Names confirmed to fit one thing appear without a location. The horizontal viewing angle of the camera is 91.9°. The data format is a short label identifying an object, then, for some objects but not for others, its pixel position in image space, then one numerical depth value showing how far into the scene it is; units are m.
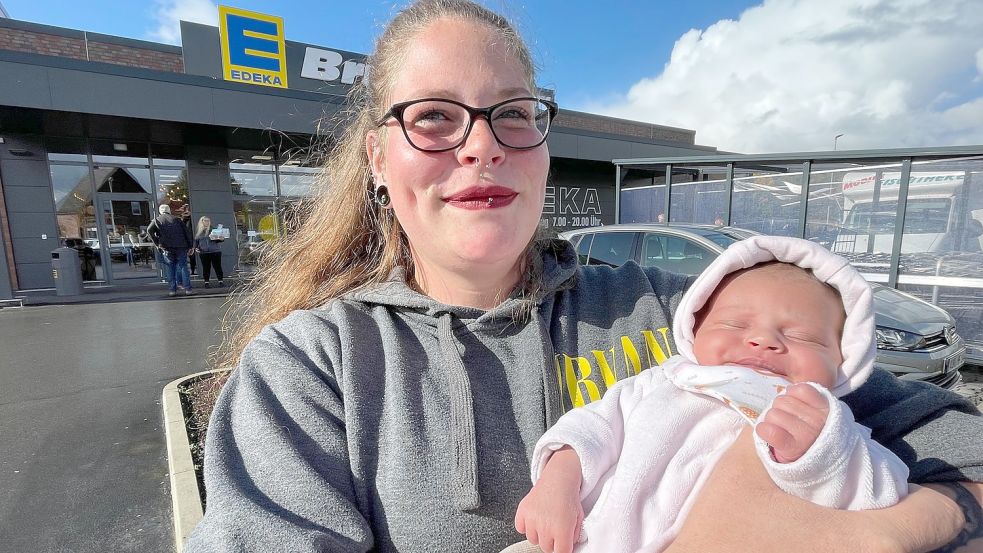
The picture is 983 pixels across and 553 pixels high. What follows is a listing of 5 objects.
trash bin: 10.23
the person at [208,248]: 11.48
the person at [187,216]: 12.30
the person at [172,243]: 10.30
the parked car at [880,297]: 4.10
